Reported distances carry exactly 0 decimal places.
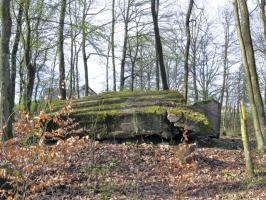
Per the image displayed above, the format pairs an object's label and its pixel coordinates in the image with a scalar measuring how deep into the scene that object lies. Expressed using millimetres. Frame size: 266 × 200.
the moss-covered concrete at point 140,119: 12602
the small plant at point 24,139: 5018
